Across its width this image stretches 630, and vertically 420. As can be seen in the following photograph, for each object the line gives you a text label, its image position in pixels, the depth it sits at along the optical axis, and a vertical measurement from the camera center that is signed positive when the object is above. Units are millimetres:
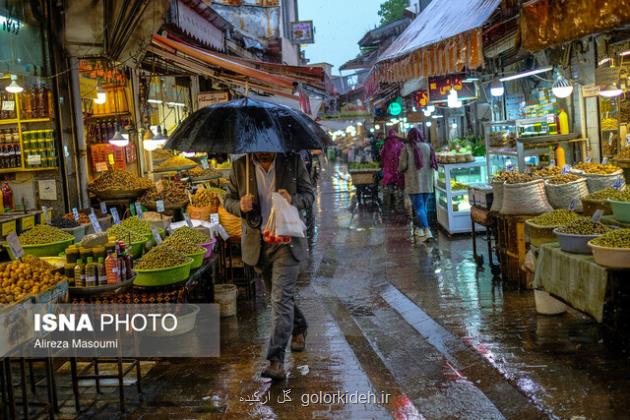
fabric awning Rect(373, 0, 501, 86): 9180 +1848
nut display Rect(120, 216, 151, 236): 7496 -536
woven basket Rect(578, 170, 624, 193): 8430 -383
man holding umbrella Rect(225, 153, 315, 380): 5629 -426
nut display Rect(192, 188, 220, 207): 10062 -349
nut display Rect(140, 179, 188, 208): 10406 -265
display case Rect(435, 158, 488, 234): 12898 -607
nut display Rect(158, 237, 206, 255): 6824 -738
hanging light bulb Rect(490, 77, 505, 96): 15321 +1712
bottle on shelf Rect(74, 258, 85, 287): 5746 -823
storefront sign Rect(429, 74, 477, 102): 16875 +1963
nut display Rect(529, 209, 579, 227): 7289 -738
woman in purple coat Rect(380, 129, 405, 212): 16641 +188
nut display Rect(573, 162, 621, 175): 8738 -233
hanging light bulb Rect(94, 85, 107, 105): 12688 +1760
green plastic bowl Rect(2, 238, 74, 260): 6898 -676
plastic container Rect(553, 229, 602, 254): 6137 -871
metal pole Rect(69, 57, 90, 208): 10094 +863
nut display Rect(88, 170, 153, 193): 10484 -7
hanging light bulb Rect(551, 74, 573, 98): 11383 +1184
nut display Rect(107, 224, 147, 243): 7023 -591
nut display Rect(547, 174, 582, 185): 8492 -332
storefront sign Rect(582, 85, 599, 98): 11719 +1144
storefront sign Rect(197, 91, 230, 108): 16266 +2030
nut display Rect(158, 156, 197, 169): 15297 +392
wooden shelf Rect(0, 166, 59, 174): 10008 +296
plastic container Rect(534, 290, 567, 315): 6977 -1641
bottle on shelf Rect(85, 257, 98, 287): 5699 -806
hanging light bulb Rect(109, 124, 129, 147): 11391 +765
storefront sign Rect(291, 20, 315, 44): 41312 +9104
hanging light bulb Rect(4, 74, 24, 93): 8836 +1423
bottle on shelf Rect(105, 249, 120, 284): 5723 -769
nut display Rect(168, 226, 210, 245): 7176 -663
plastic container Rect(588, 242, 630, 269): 5387 -909
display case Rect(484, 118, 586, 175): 12414 +231
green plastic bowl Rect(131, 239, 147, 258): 6930 -741
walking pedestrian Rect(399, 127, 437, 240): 12844 -184
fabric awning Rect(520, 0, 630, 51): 5715 +1300
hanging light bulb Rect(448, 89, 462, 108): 16875 +1659
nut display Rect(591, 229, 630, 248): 5507 -780
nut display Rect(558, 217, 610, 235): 6207 -744
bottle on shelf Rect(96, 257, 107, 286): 5730 -819
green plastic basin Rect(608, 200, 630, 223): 6453 -608
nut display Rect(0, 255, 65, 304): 4632 -713
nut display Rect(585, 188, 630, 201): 6776 -485
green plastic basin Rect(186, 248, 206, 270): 6830 -872
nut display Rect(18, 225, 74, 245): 6999 -544
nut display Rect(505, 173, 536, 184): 8625 -297
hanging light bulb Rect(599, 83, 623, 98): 10656 +1020
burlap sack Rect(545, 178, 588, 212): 8359 -496
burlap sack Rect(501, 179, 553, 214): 8406 -547
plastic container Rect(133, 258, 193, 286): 6064 -924
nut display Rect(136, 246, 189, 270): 6121 -781
